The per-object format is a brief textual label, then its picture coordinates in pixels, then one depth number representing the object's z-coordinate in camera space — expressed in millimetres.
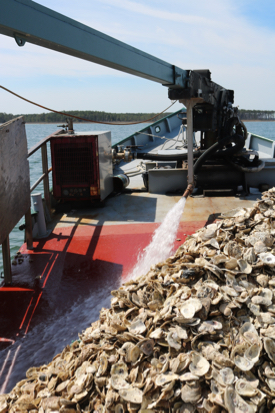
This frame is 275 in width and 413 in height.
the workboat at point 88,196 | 3172
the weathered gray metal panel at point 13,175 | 3912
